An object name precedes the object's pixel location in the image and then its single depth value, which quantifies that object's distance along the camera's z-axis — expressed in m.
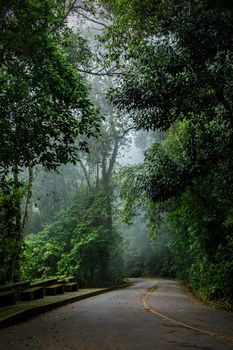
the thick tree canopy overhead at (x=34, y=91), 9.33
